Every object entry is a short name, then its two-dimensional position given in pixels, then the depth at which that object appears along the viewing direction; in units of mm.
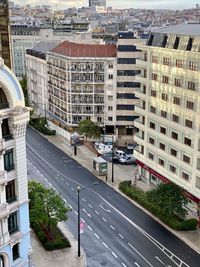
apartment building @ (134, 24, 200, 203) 45793
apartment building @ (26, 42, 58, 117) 89602
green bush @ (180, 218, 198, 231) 43996
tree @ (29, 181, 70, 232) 40089
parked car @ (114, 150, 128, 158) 65963
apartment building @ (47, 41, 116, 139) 74125
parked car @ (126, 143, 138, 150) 71681
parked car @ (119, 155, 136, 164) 64487
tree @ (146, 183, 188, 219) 44210
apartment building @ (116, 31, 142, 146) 71890
